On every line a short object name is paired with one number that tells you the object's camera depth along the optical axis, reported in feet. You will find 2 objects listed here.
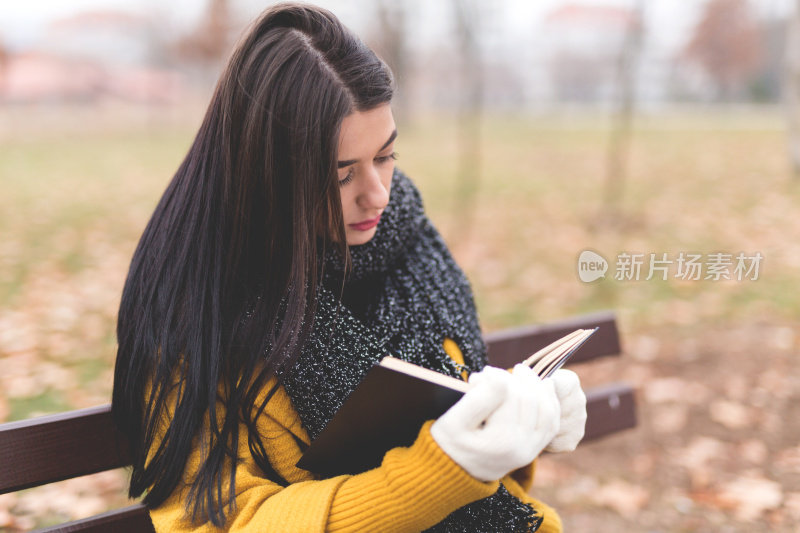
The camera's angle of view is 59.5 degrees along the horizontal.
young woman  4.02
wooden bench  4.63
